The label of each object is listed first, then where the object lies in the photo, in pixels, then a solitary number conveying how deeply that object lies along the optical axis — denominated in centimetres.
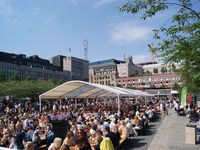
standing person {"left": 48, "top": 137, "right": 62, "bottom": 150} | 556
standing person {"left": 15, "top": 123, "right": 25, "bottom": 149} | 704
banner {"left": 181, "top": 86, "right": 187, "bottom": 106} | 1827
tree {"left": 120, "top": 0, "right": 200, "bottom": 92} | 395
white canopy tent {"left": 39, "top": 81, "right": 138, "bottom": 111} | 1327
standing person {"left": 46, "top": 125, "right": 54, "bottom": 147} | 745
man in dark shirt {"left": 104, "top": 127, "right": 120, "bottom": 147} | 687
